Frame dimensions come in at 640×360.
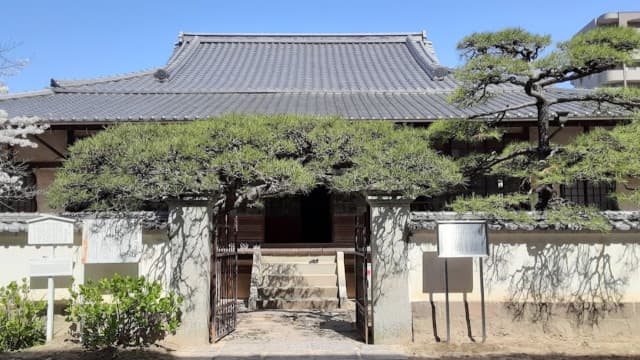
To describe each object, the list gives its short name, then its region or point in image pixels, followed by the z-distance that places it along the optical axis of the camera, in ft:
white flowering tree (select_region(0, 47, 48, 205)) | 32.27
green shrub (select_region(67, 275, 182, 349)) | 23.48
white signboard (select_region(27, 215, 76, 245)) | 25.95
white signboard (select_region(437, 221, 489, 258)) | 24.81
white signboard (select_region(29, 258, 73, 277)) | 25.43
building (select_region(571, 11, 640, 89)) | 143.43
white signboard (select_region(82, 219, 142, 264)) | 26.27
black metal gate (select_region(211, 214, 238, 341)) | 26.78
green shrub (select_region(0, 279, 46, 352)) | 24.57
